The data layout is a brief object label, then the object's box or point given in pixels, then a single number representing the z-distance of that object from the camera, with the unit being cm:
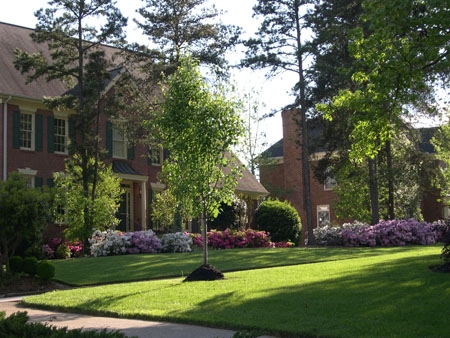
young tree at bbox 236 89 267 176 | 5425
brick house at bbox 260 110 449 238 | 4732
